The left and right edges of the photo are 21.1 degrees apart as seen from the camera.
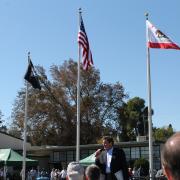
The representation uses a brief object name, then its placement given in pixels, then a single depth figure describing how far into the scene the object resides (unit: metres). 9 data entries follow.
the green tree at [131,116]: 65.69
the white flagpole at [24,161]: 26.69
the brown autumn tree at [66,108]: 60.75
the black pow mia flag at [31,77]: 27.91
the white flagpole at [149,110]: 22.59
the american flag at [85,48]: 23.77
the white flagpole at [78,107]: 24.14
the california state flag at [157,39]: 21.36
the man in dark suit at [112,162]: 8.74
